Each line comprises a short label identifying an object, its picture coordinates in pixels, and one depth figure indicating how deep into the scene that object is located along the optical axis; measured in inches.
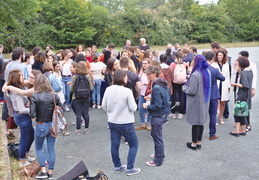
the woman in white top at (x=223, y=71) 267.4
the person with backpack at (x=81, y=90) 252.7
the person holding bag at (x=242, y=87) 242.1
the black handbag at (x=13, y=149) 214.2
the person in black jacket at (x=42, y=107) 170.7
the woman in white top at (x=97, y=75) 332.2
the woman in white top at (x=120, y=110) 174.7
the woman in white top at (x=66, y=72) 327.0
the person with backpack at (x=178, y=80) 289.6
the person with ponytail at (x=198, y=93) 209.3
